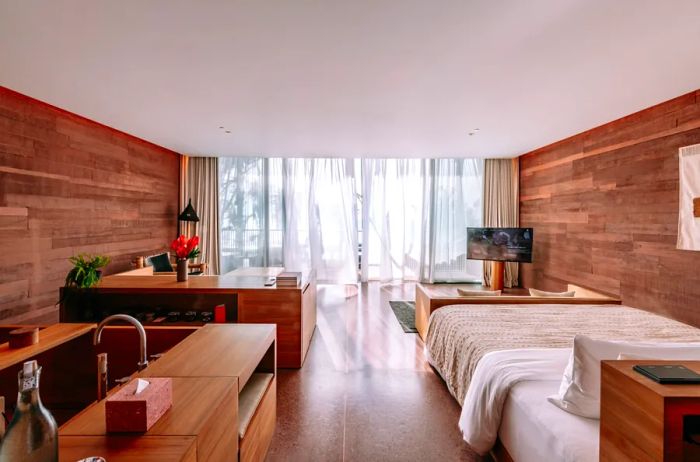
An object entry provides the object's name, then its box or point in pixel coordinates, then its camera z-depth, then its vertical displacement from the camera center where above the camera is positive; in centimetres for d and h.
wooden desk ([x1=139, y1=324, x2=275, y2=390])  134 -56
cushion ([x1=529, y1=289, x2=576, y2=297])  365 -73
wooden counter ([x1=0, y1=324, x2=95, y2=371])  154 -57
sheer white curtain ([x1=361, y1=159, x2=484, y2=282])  693 +20
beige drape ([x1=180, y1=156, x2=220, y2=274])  659 +54
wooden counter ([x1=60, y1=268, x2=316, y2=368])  297 -68
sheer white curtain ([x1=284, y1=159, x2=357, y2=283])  684 +16
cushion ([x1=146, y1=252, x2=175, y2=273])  509 -55
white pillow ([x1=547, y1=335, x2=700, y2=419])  143 -59
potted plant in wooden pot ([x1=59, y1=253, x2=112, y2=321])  262 -50
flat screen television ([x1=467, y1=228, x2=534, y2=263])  578 -31
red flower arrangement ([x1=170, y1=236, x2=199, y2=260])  320 -19
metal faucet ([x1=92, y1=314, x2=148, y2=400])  127 -49
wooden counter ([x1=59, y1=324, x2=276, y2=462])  91 -57
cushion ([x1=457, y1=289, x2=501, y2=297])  354 -70
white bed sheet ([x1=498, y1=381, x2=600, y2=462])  132 -84
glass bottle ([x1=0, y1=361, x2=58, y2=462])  71 -43
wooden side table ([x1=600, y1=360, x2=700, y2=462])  84 -49
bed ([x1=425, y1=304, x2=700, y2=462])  146 -80
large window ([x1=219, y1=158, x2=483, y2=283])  681 +22
